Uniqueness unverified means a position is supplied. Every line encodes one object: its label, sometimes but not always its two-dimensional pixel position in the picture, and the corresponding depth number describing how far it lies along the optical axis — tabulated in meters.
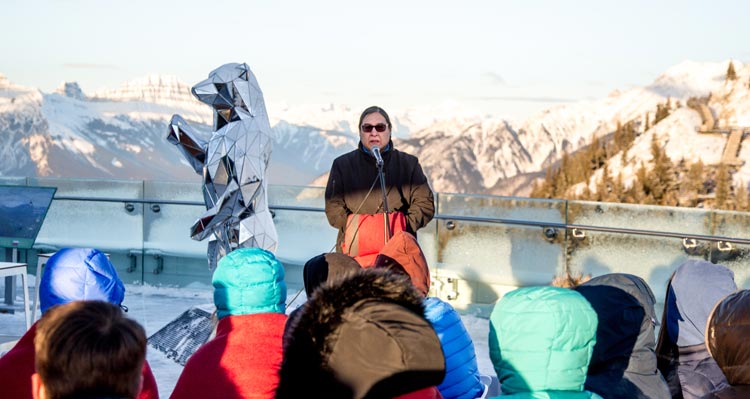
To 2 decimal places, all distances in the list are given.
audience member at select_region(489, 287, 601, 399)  2.44
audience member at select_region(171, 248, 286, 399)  2.71
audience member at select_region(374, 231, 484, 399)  3.00
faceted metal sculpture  5.81
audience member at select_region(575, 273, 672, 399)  3.02
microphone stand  4.80
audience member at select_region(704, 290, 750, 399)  2.30
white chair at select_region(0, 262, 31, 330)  5.91
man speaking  5.09
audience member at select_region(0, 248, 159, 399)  3.28
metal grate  6.16
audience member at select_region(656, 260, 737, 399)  3.38
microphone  4.79
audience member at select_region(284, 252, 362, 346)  3.90
